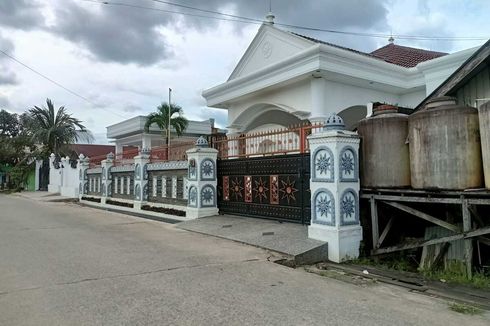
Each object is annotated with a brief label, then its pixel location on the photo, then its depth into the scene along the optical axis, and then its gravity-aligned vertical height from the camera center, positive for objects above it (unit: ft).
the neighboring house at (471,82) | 24.04 +6.75
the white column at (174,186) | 43.80 +0.34
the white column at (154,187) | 48.20 +0.28
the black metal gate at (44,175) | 111.24 +4.11
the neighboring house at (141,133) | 87.35 +12.69
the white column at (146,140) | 87.30 +10.47
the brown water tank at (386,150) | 23.54 +2.12
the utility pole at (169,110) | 73.54 +14.05
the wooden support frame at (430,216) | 19.39 -1.25
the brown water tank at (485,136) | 19.39 +2.36
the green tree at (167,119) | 74.79 +12.80
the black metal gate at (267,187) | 30.01 +0.12
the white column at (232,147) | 37.86 +3.84
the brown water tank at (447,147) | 20.42 +2.02
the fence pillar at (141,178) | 50.19 +1.40
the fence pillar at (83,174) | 72.13 +2.79
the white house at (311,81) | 39.68 +11.21
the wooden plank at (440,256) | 21.86 -3.65
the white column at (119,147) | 101.85 +10.73
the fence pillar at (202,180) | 38.32 +0.83
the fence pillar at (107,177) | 61.16 +1.83
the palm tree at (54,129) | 102.63 +15.26
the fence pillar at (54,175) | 95.76 +3.62
